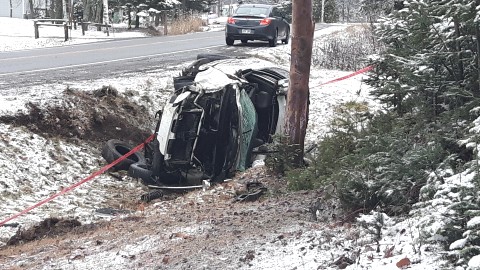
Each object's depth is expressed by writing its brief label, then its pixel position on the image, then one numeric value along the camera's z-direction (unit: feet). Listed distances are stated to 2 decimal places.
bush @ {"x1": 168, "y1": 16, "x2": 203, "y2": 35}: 115.55
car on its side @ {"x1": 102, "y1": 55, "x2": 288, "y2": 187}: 30.48
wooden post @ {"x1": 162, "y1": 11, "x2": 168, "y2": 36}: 114.81
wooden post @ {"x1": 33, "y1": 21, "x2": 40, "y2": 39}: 91.55
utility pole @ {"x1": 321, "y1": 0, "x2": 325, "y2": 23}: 190.09
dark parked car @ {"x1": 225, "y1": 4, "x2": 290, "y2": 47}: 71.51
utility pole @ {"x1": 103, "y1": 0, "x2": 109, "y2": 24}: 109.95
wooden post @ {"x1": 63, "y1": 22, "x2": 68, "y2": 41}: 87.77
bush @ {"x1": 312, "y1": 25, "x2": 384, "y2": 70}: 62.64
